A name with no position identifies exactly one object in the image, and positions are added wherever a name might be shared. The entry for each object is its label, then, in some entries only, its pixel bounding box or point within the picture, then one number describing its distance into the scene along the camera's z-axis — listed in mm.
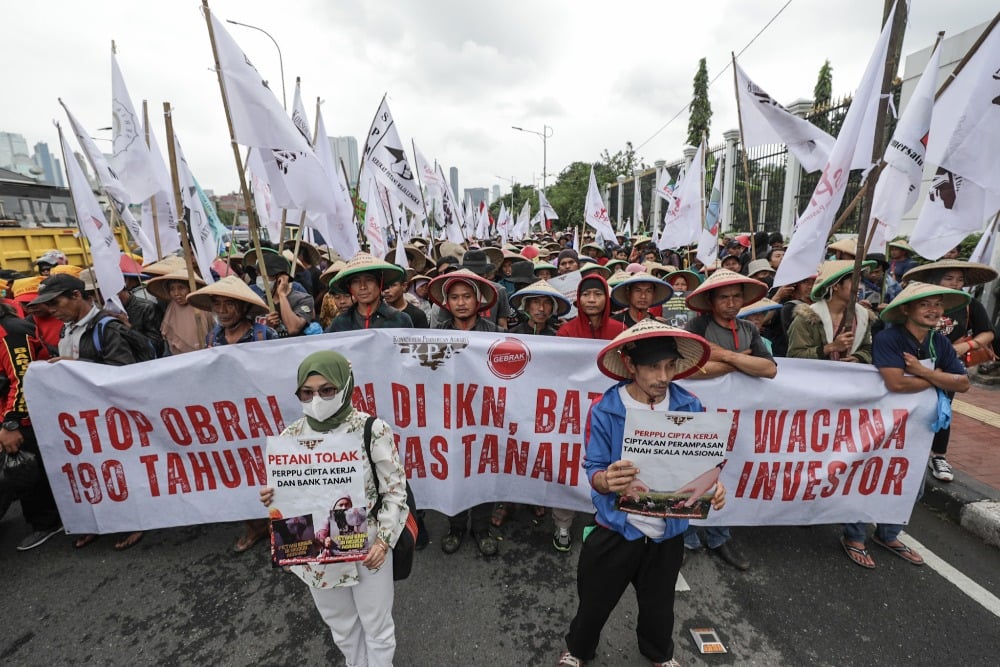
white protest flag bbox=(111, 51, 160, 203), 4293
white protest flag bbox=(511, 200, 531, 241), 18453
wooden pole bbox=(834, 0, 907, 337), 2840
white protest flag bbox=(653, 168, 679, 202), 11870
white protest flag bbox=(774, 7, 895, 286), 3041
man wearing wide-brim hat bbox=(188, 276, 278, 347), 3389
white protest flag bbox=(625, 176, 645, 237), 12620
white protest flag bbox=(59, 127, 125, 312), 3918
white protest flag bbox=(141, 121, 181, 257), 4629
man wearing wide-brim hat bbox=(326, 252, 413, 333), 3602
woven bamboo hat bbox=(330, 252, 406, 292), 3562
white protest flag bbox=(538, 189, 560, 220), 15273
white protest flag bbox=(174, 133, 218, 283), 4516
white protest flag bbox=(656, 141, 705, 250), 7137
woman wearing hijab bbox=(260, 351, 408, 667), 1917
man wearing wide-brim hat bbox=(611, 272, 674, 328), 3768
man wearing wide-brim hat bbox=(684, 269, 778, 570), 2930
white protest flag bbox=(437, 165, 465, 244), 9146
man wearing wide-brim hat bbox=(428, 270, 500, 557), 3379
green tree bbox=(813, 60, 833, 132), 28394
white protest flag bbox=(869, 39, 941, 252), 2965
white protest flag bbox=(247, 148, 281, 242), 8719
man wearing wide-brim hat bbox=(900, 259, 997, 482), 3697
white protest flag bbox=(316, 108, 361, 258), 4348
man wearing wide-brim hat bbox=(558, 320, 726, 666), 1938
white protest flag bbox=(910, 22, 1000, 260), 2852
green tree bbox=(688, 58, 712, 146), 36688
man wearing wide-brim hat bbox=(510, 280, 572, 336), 3758
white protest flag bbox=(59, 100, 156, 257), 5457
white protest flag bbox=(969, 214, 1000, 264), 4727
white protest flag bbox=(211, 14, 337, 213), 3324
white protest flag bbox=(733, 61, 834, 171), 4121
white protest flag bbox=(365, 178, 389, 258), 6117
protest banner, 3098
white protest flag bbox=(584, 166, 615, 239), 9906
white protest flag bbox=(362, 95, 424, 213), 5965
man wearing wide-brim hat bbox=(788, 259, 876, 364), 3385
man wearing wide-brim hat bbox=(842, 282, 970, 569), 2855
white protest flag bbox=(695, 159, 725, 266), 6332
